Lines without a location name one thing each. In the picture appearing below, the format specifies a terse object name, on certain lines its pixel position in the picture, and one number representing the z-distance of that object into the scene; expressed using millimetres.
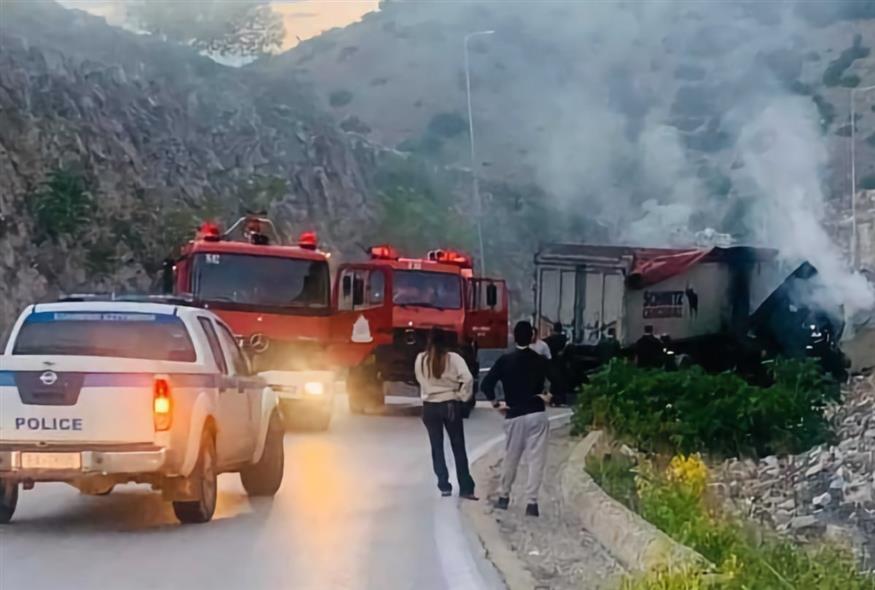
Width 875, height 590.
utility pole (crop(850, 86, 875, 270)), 42281
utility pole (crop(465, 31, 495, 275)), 57125
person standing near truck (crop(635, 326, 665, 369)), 30406
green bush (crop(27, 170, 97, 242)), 41188
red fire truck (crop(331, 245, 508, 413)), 25734
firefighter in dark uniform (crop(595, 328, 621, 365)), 30938
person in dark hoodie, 12570
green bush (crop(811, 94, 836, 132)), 70088
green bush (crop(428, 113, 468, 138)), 86875
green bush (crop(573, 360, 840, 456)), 19281
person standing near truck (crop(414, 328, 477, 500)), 13391
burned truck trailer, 31438
